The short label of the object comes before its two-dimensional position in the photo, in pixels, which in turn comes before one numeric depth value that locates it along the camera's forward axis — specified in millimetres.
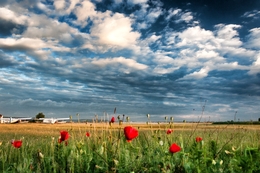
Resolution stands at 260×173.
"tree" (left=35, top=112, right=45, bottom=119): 59312
